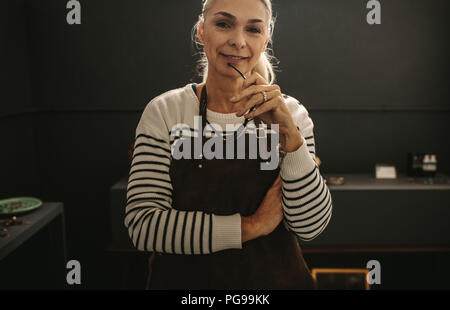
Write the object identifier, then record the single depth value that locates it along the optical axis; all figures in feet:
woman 3.16
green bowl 6.88
